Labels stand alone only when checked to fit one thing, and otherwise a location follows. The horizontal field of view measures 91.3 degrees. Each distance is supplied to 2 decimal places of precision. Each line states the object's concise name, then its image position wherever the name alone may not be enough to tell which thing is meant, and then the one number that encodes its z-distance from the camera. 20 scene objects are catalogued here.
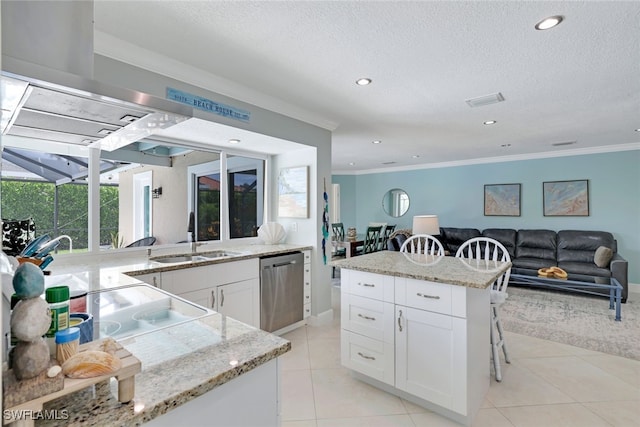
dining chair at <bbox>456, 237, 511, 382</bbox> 2.43
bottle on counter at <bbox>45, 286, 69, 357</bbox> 0.74
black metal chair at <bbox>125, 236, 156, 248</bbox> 2.98
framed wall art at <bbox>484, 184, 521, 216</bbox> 6.06
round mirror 7.89
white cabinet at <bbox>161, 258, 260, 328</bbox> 2.50
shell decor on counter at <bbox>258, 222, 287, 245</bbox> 3.80
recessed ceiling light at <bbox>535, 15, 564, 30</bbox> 1.70
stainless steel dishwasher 3.16
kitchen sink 2.82
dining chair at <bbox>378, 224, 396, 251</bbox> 6.65
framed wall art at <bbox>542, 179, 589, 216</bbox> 5.38
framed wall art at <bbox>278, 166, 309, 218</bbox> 3.68
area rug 3.07
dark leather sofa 4.38
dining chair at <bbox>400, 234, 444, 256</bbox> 3.09
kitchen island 1.90
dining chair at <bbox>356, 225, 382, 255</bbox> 6.08
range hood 0.79
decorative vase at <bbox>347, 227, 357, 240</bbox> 6.48
